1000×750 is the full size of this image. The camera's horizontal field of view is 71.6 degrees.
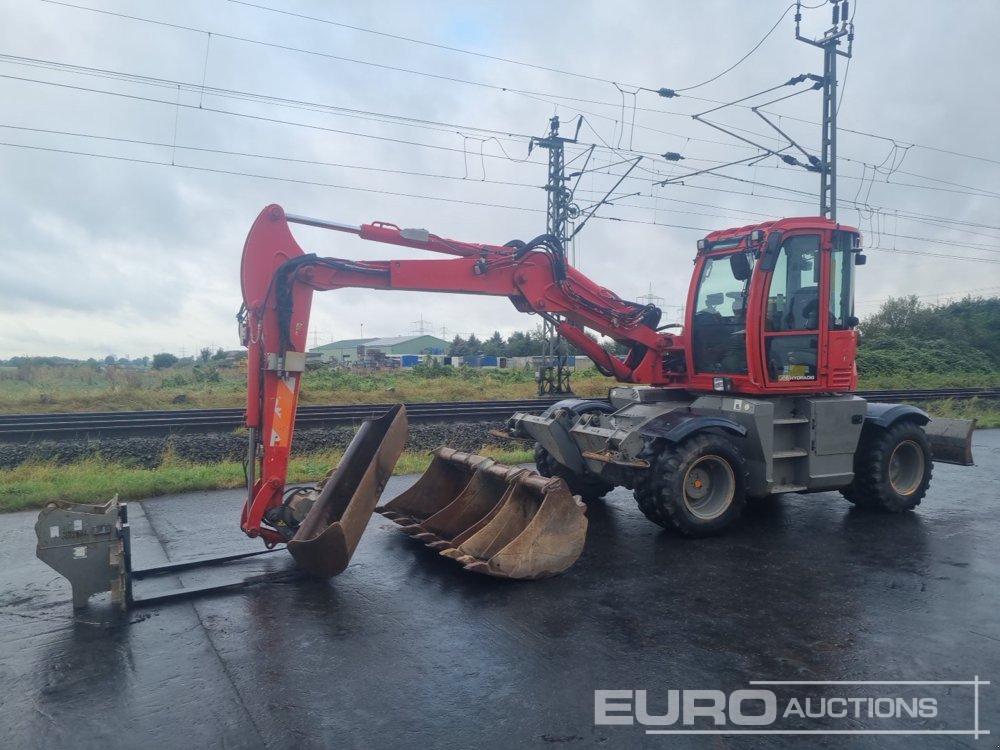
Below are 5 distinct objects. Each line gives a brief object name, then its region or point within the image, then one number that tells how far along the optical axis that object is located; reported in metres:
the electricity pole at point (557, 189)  20.17
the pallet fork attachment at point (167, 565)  5.01
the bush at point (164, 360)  51.97
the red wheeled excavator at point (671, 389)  6.02
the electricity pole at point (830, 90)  15.75
